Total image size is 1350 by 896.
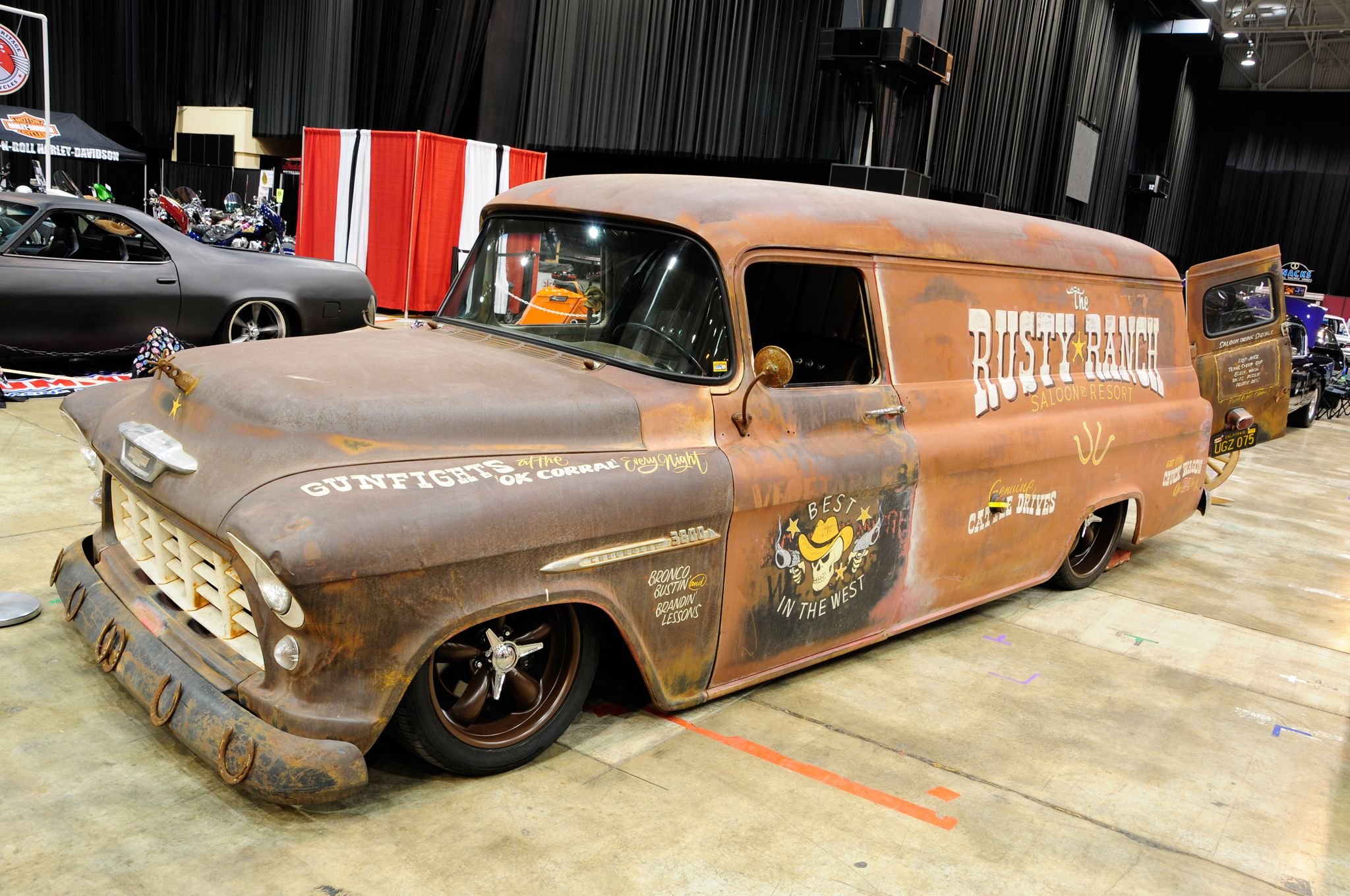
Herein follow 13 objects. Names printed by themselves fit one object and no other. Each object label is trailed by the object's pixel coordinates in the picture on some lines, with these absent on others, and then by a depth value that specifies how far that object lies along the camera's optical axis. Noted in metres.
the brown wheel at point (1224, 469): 7.46
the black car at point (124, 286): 7.58
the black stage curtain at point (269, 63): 19.19
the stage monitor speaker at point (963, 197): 18.25
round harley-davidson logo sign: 11.19
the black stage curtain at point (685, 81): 16.19
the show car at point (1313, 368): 15.30
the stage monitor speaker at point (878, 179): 11.66
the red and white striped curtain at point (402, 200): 13.84
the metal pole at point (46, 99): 10.02
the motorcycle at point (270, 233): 17.47
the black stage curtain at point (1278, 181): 32.56
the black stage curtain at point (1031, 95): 16.94
